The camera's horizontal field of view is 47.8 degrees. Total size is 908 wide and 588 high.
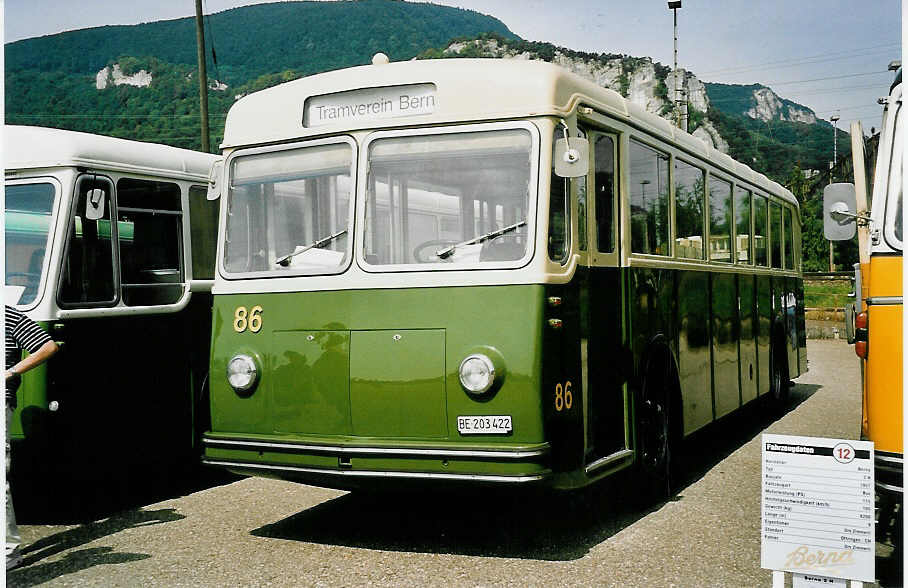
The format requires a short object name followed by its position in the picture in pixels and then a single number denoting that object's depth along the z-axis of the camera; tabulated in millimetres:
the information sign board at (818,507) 4531
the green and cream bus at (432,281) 6230
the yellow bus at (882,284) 5578
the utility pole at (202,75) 21281
